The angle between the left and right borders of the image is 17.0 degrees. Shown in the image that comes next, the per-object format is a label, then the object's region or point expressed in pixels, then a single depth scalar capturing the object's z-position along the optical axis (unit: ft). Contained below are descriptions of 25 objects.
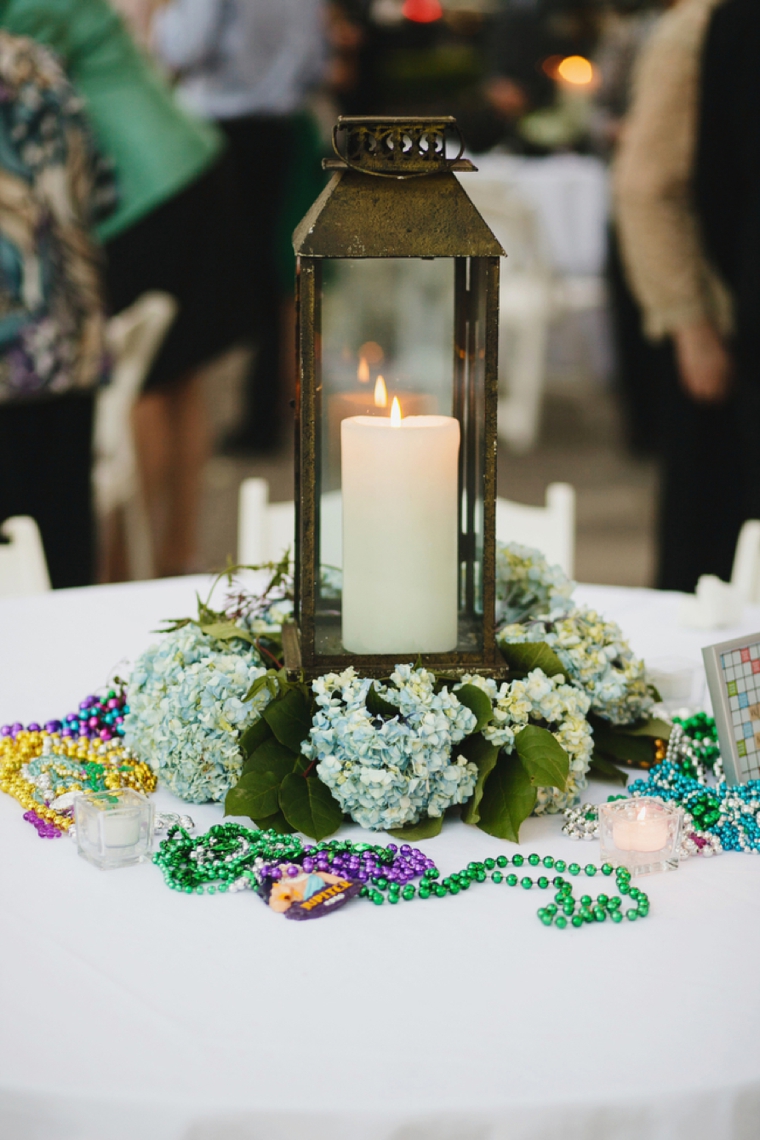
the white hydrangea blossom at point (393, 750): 5.65
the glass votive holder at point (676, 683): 6.69
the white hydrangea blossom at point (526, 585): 6.38
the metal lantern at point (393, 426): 5.74
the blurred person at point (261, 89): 21.16
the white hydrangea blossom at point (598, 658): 6.03
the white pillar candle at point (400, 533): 5.82
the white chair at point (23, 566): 8.31
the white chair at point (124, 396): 13.95
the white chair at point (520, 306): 25.39
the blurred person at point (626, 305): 24.76
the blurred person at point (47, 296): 10.17
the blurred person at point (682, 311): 12.23
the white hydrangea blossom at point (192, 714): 5.82
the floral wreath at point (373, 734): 5.68
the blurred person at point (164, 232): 11.35
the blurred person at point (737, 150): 11.12
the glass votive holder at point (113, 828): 5.59
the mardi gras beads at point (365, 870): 5.46
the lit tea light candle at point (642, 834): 5.66
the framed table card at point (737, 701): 6.01
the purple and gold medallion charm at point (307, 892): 5.42
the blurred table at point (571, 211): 28.00
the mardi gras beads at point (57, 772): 5.88
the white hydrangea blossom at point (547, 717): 5.80
